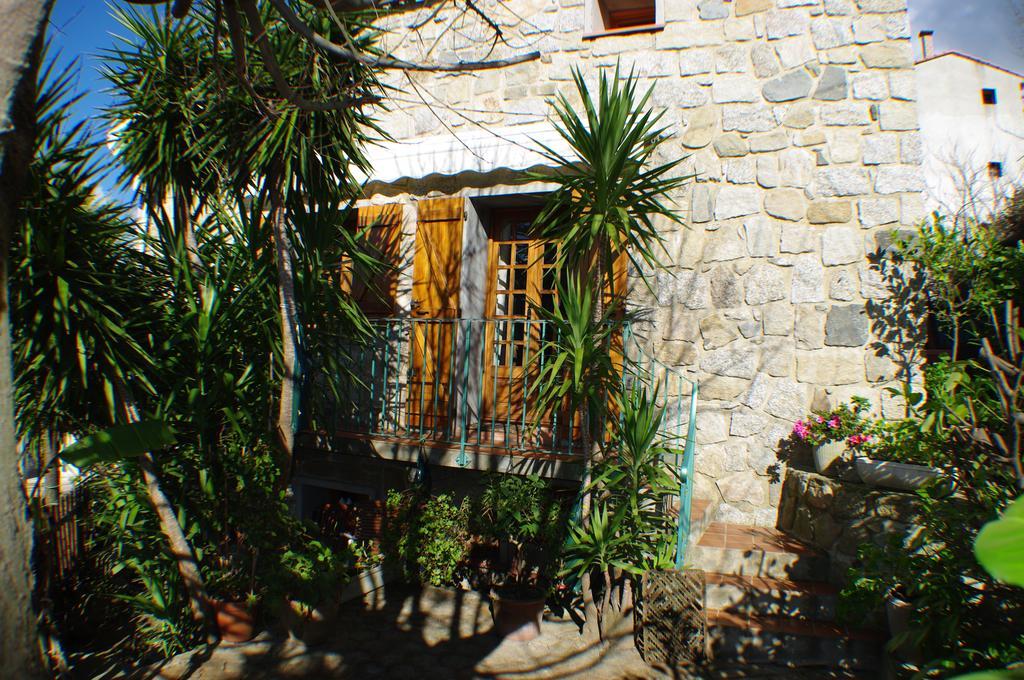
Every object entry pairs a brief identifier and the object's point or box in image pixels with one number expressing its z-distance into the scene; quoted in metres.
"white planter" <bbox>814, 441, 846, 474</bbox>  4.48
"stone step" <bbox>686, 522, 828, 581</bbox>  4.12
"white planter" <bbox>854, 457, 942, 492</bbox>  3.89
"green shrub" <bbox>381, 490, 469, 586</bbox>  4.68
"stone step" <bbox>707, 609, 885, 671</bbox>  3.57
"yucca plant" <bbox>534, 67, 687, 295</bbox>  3.93
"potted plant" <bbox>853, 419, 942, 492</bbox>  3.90
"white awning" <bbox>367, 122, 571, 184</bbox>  5.33
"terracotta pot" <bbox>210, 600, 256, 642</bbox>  4.03
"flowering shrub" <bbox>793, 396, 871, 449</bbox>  4.48
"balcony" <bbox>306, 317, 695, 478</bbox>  4.71
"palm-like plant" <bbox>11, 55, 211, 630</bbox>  3.32
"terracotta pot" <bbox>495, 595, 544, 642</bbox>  4.16
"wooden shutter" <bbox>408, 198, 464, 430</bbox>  5.47
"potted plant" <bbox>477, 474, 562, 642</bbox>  4.18
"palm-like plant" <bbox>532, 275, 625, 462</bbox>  3.90
